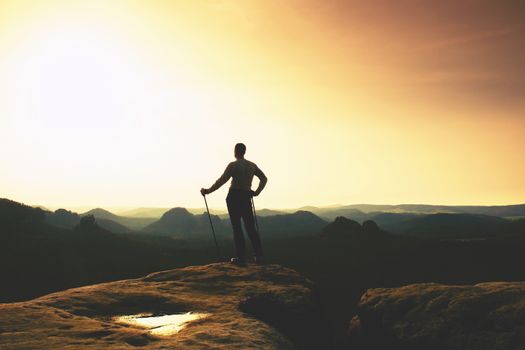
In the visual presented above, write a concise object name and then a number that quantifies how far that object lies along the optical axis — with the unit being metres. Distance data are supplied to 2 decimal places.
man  10.77
